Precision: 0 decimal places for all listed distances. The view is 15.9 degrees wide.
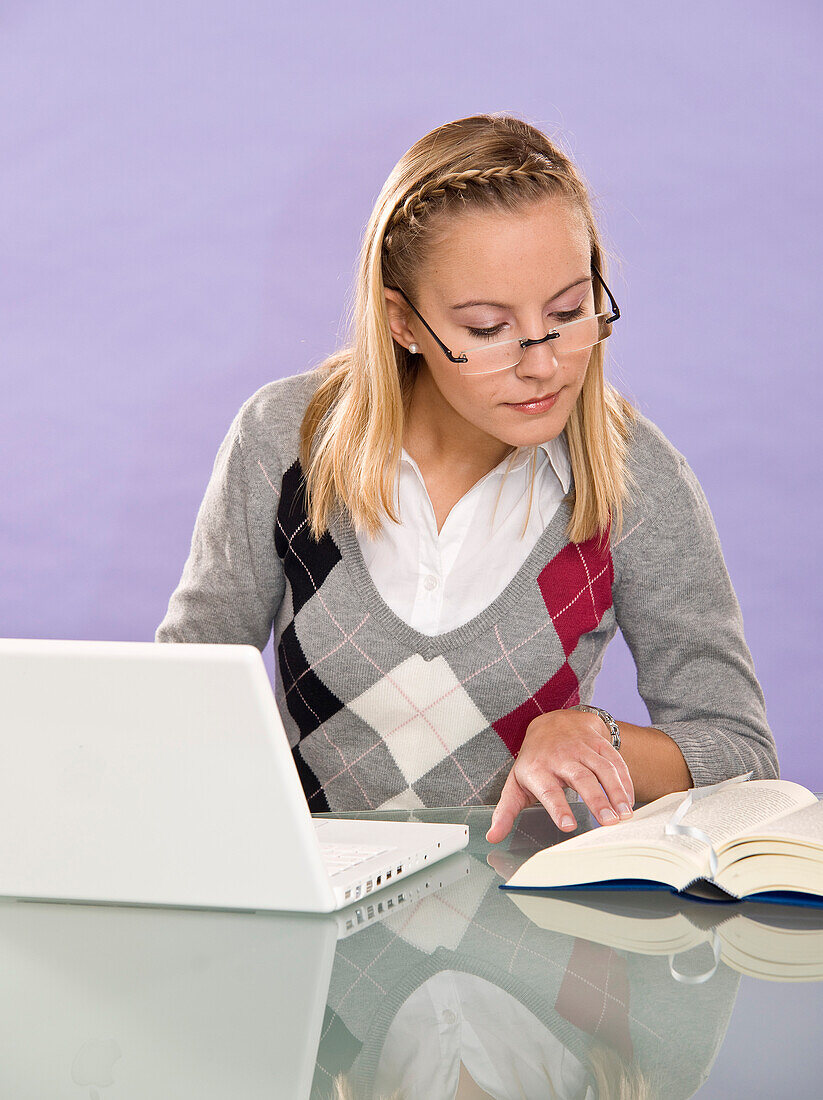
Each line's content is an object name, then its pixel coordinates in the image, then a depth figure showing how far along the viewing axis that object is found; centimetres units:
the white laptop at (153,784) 170
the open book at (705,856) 175
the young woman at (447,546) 210
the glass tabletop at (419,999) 149
